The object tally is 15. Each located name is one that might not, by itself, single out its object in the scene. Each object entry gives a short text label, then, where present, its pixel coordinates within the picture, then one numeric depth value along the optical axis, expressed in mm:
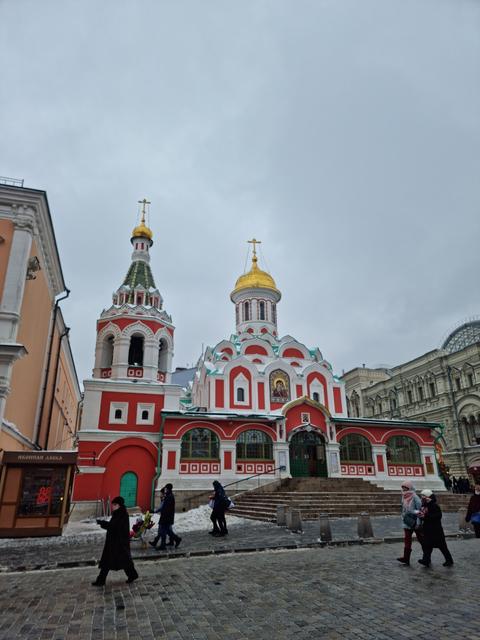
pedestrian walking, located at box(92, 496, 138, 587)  6480
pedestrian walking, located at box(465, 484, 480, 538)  9705
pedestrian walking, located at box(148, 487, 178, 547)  9748
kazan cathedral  21297
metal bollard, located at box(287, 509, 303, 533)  12125
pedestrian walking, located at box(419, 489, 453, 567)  7316
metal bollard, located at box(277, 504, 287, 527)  13703
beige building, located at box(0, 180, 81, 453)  12805
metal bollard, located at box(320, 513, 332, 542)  10125
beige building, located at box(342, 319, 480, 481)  34469
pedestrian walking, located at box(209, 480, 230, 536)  11969
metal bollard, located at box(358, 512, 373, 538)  10508
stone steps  16891
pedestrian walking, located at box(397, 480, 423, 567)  7477
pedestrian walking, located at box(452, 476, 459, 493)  27234
